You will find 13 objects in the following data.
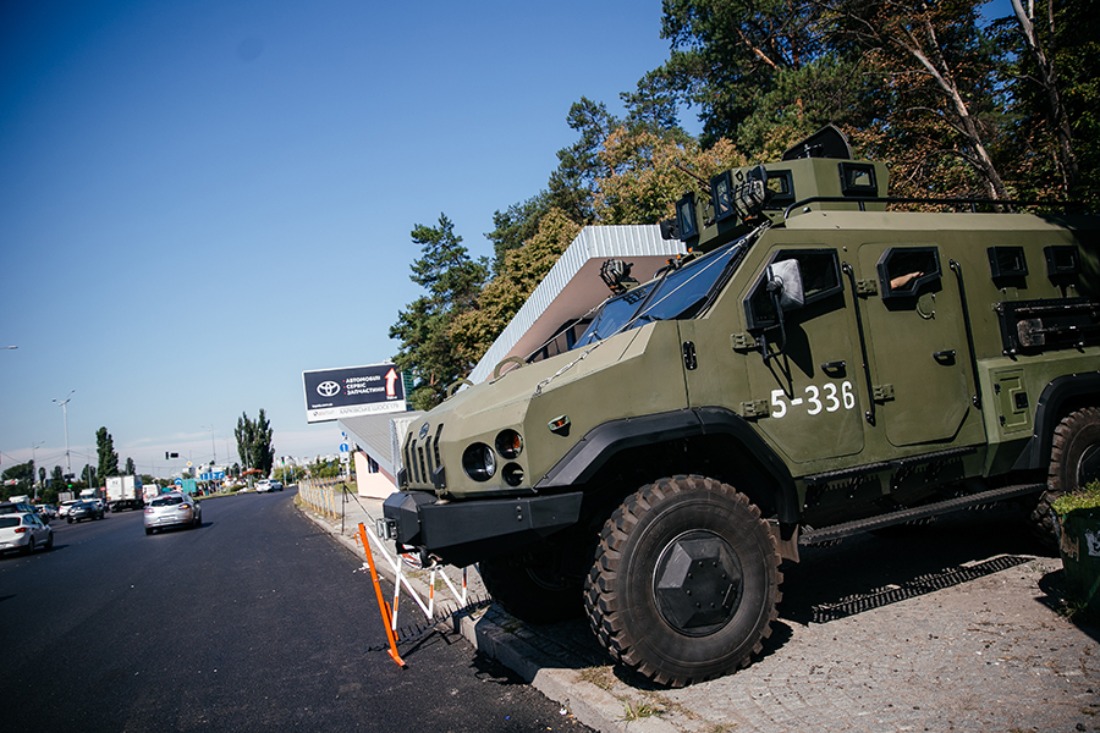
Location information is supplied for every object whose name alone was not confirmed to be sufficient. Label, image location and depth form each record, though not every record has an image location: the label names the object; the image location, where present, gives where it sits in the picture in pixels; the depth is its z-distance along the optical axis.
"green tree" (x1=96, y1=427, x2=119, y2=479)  103.75
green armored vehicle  4.04
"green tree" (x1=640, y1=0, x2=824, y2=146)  29.58
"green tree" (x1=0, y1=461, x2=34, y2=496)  88.15
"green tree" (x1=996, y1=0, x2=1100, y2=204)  10.41
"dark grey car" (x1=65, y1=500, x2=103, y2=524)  48.84
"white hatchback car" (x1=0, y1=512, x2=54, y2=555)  22.52
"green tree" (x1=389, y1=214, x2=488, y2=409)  45.69
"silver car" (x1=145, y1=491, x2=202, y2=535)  25.75
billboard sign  49.28
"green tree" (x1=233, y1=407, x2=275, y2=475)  124.96
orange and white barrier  5.94
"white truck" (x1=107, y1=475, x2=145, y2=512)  63.59
